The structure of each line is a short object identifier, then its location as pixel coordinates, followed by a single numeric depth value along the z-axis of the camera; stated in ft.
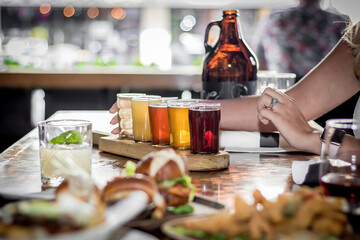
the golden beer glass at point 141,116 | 4.65
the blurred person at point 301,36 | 12.60
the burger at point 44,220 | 1.68
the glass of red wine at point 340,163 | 2.82
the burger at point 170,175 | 2.74
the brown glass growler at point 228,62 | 5.53
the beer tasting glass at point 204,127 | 4.10
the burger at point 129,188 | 2.42
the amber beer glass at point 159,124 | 4.47
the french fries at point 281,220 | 2.06
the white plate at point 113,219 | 1.69
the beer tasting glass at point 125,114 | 4.99
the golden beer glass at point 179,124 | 4.28
